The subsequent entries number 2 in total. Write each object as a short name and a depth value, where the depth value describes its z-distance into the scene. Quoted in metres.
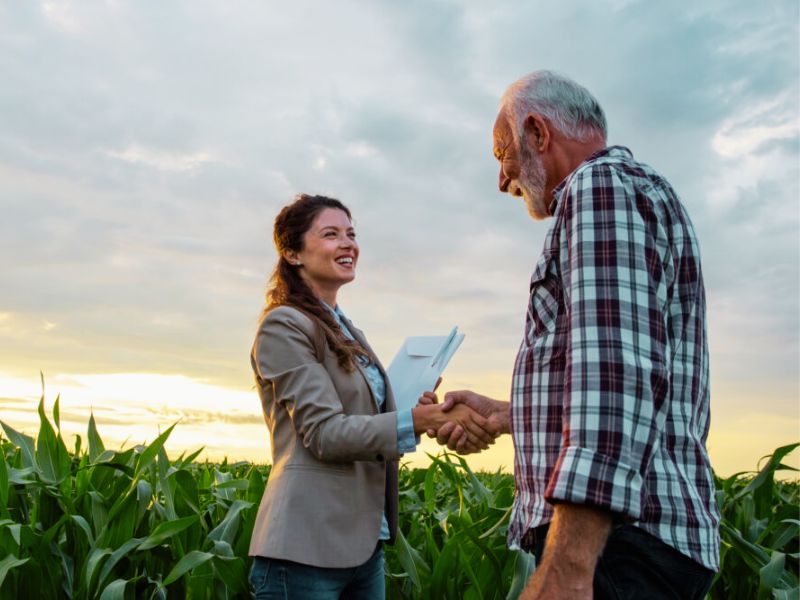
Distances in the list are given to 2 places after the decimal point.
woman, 2.29
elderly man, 1.40
